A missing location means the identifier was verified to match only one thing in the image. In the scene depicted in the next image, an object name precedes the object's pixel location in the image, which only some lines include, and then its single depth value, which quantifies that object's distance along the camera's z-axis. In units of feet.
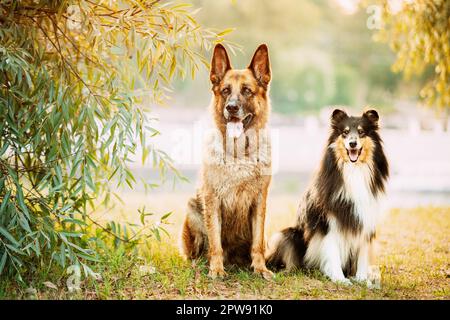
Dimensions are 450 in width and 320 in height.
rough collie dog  12.88
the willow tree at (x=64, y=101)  11.73
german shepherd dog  12.75
